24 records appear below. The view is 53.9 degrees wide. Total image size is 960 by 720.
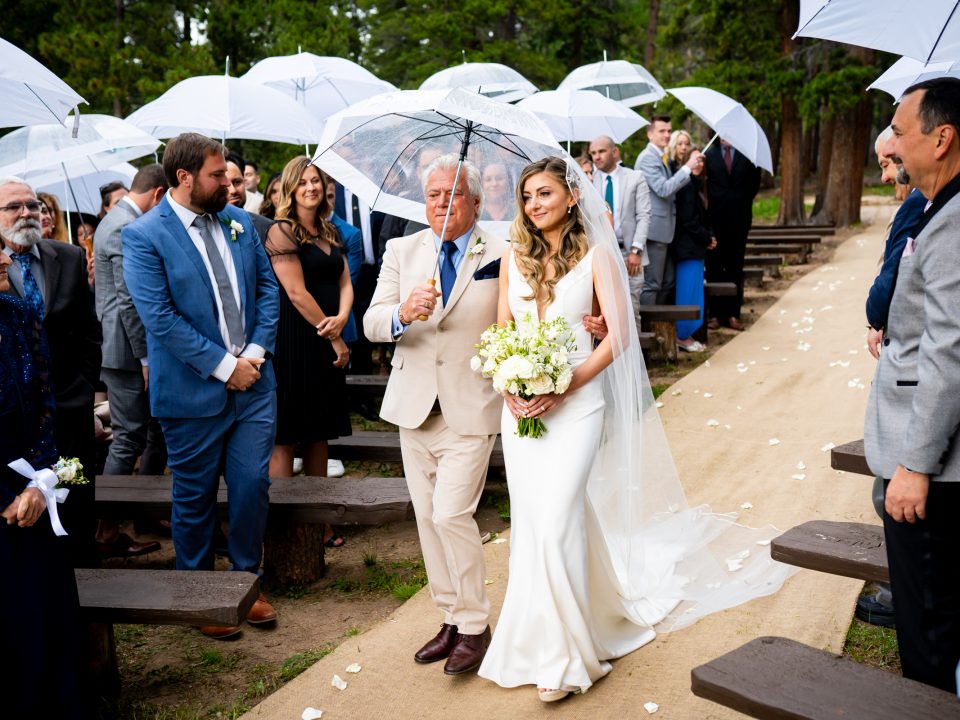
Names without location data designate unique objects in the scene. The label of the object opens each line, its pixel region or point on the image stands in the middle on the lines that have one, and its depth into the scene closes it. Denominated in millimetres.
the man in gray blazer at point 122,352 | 6293
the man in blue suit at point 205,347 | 4680
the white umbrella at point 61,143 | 7684
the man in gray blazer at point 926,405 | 2805
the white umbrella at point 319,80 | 9656
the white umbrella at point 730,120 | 8945
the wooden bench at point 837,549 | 3867
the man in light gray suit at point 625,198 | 9188
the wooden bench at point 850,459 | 4559
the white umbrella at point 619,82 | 10453
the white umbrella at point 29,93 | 4391
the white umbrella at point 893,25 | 3844
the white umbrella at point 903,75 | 5438
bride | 4043
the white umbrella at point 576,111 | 9539
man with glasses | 4637
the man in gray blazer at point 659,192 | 9578
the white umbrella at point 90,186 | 10828
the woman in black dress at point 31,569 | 3529
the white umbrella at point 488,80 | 9430
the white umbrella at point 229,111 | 7746
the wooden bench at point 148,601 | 3943
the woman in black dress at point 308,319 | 5957
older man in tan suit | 4301
